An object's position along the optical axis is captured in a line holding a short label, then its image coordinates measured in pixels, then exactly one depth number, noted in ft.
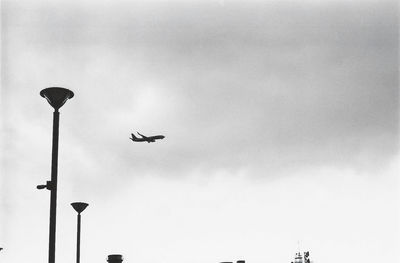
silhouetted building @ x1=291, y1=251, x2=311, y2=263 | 395.75
